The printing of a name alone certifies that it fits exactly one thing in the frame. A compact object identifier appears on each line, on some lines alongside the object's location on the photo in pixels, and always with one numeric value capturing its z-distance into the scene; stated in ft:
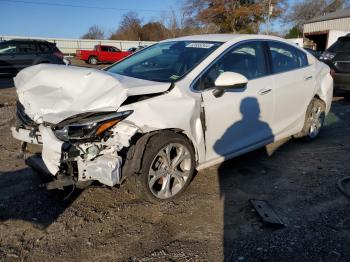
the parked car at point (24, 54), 45.70
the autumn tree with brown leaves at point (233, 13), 142.00
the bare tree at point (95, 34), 187.52
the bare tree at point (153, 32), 159.10
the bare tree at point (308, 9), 205.87
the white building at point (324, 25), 98.58
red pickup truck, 89.10
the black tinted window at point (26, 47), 46.83
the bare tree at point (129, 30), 171.42
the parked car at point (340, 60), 27.53
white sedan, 9.64
